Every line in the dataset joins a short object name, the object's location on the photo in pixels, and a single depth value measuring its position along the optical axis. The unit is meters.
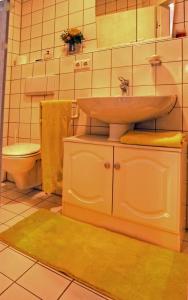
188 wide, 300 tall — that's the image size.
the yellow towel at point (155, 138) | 1.14
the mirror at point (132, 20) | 1.53
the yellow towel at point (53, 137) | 1.71
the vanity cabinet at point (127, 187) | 1.16
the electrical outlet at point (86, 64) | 1.74
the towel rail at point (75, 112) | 1.78
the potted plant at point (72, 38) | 1.84
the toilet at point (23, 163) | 1.63
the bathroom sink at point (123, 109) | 1.17
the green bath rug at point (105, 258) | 0.92
